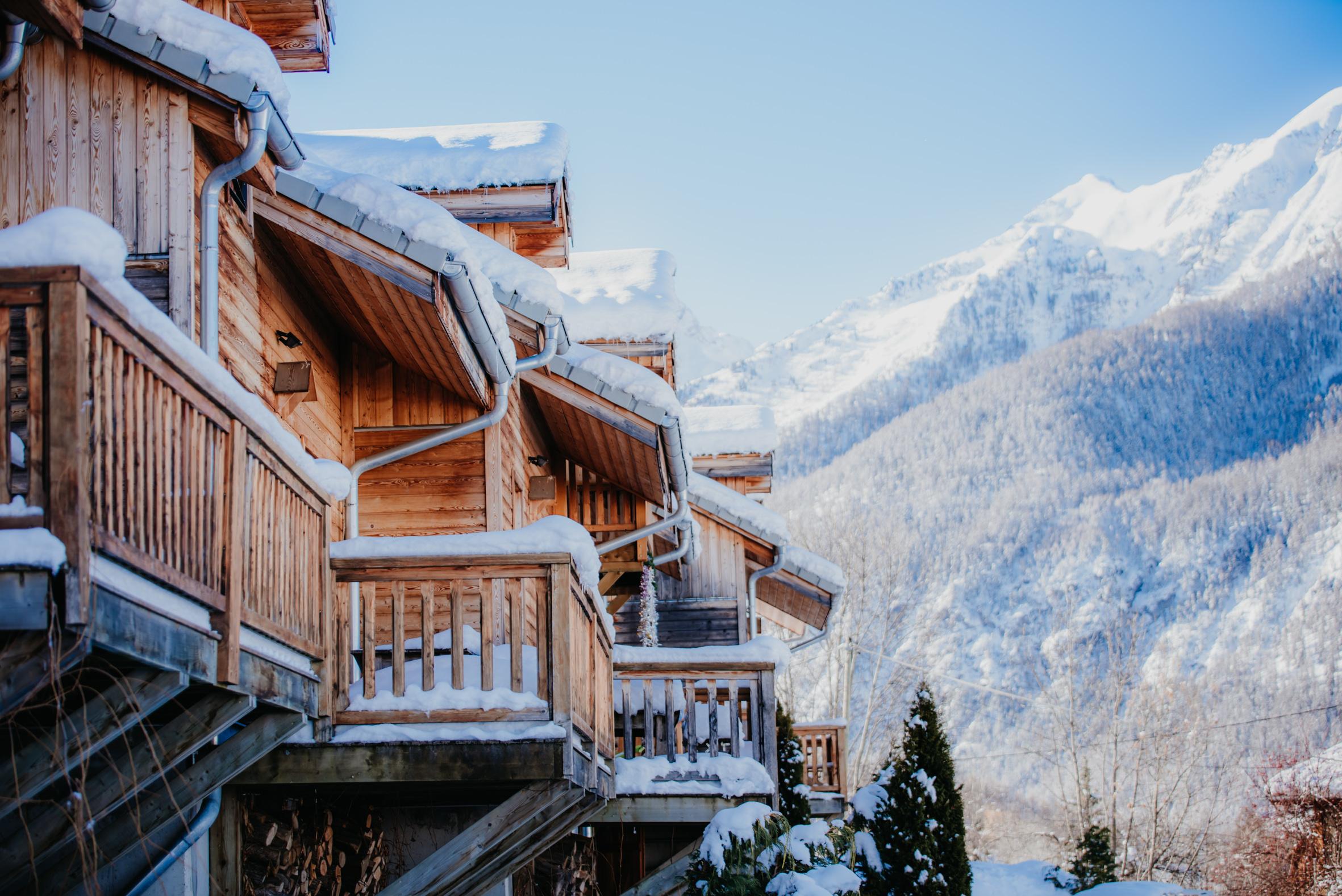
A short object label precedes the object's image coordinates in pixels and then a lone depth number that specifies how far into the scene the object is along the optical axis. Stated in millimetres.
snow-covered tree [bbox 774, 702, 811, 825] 17047
